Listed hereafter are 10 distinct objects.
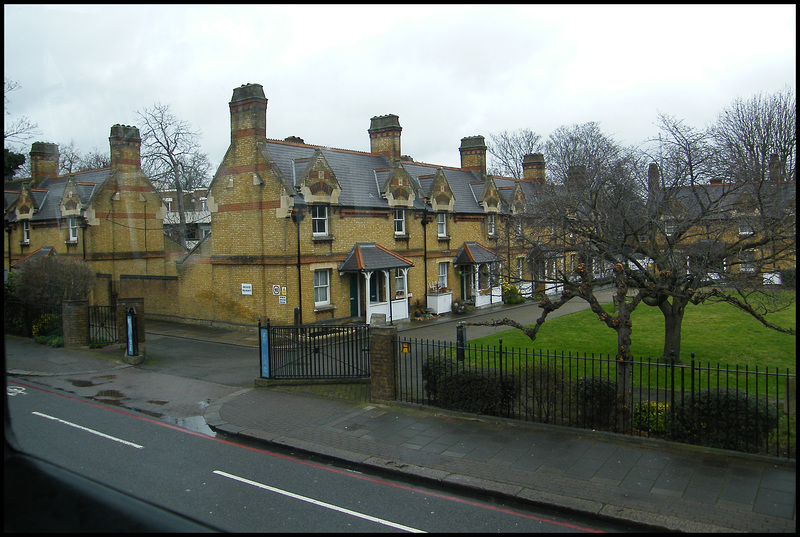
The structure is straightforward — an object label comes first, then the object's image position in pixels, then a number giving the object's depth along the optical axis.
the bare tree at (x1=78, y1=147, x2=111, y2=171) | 58.41
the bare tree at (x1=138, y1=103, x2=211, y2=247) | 37.34
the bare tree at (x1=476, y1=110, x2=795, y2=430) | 11.52
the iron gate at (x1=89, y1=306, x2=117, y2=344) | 20.52
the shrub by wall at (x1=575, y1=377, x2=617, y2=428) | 10.24
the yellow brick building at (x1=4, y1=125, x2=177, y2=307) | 30.19
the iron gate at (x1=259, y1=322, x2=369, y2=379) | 14.66
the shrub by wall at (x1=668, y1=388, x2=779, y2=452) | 8.67
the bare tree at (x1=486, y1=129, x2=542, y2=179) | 68.44
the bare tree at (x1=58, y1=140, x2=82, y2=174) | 54.31
